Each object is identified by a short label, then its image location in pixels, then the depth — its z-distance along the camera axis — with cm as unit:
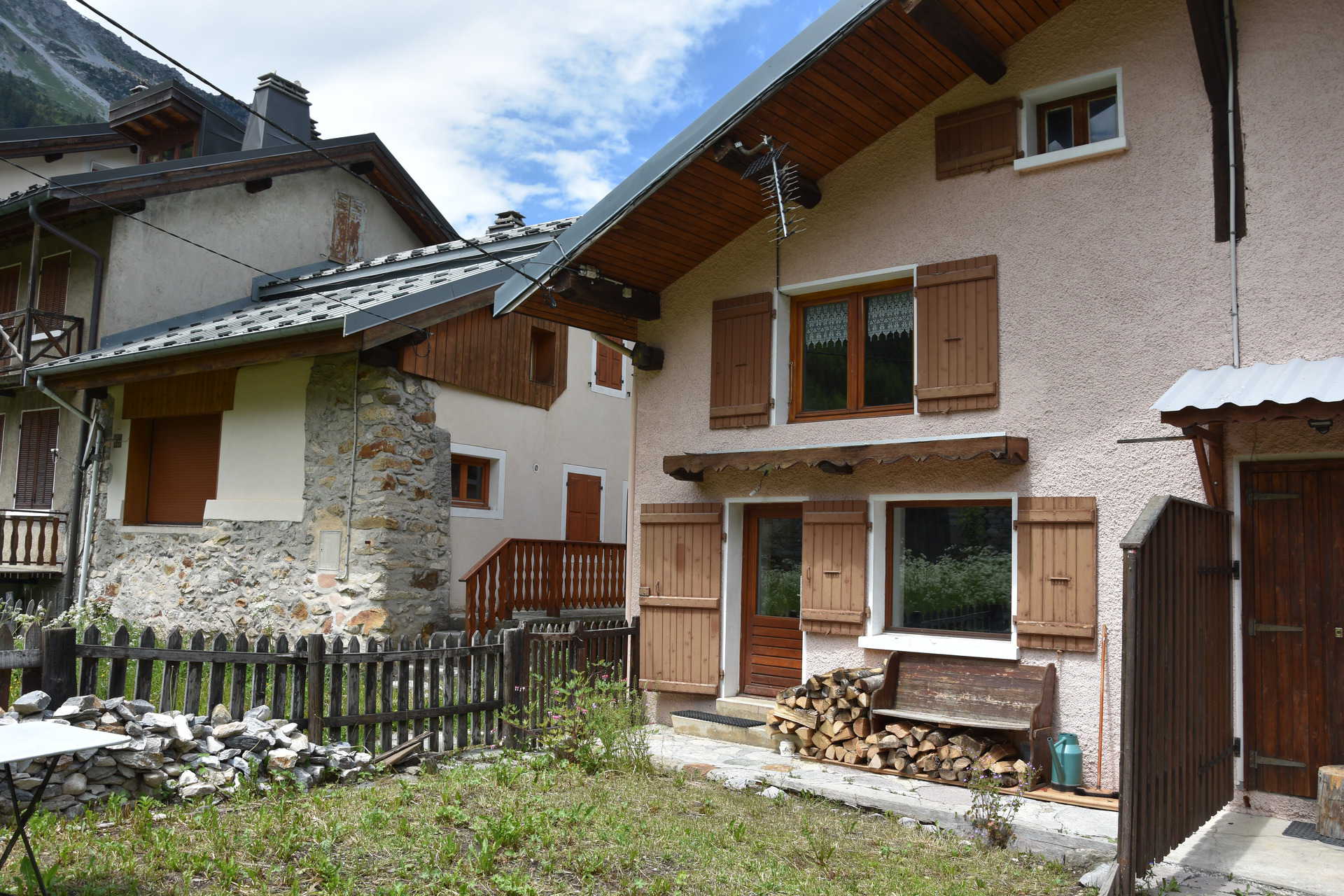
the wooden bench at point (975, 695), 650
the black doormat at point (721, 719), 796
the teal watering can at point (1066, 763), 638
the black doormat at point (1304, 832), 527
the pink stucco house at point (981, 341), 601
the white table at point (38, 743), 360
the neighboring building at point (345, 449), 1012
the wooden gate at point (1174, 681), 418
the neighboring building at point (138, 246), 1289
